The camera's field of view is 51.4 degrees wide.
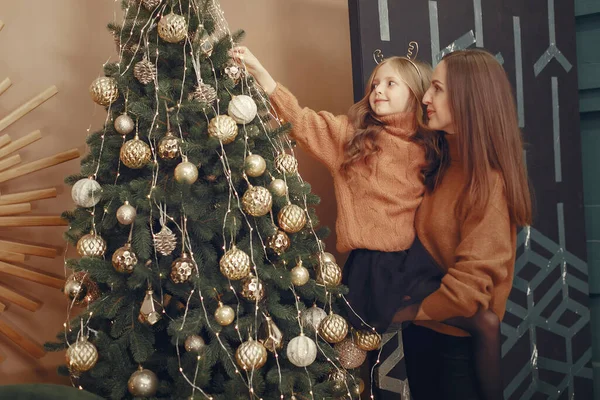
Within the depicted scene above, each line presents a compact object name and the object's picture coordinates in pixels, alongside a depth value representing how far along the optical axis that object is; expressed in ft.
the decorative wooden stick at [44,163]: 6.98
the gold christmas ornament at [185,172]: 5.16
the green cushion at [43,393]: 4.58
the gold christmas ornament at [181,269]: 5.23
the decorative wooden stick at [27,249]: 6.99
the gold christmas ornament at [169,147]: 5.27
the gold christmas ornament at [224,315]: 5.29
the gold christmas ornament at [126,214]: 5.24
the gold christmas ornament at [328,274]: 5.82
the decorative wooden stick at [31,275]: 6.98
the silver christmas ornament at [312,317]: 5.72
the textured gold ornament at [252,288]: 5.36
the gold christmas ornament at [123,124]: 5.41
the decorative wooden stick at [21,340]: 7.05
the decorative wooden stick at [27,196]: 6.99
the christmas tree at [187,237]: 5.30
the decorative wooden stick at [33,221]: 6.94
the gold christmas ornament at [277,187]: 5.50
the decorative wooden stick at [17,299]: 7.01
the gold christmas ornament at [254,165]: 5.37
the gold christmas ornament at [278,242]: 5.52
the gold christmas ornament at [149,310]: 5.26
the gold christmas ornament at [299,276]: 5.59
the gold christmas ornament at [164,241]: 5.23
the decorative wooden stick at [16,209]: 6.97
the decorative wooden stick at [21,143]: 6.93
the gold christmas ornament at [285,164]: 5.68
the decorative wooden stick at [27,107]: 6.99
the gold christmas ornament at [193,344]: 5.37
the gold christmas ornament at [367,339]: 6.22
